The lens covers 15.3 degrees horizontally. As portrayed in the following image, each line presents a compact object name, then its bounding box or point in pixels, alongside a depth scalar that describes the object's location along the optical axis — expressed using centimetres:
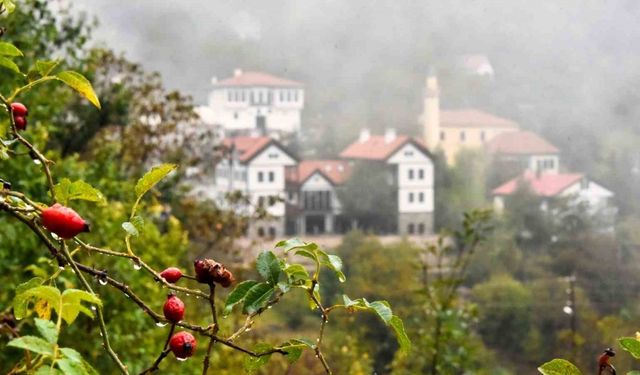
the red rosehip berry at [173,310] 126
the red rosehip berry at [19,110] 141
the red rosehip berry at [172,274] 131
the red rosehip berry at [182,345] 125
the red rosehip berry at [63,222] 120
